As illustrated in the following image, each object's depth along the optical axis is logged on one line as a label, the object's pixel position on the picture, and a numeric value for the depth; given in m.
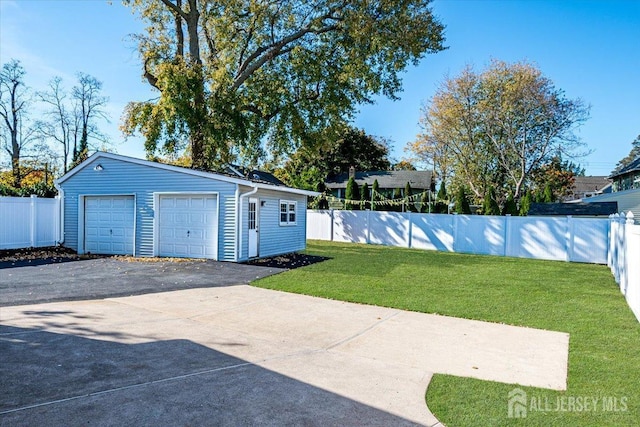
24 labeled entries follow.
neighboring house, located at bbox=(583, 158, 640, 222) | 22.21
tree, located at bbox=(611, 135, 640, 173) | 63.81
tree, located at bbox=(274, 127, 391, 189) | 42.59
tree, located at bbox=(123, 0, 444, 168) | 17.52
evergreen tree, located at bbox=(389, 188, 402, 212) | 31.32
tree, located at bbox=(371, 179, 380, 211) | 31.00
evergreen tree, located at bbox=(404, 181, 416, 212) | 29.94
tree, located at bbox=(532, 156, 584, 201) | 33.31
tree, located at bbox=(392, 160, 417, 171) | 50.86
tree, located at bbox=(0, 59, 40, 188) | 27.61
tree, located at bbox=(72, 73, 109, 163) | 30.27
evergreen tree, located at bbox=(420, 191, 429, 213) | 32.09
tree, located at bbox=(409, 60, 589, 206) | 27.41
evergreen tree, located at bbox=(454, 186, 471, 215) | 22.44
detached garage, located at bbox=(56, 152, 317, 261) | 12.63
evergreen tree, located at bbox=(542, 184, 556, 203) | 30.28
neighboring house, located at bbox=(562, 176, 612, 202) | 51.35
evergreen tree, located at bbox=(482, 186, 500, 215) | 22.34
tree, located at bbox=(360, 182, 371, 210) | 27.39
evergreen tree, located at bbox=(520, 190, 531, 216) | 23.48
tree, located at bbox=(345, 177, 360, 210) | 26.92
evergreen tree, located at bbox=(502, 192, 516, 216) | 21.23
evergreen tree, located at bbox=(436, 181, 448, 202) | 27.83
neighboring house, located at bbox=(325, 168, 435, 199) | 37.62
